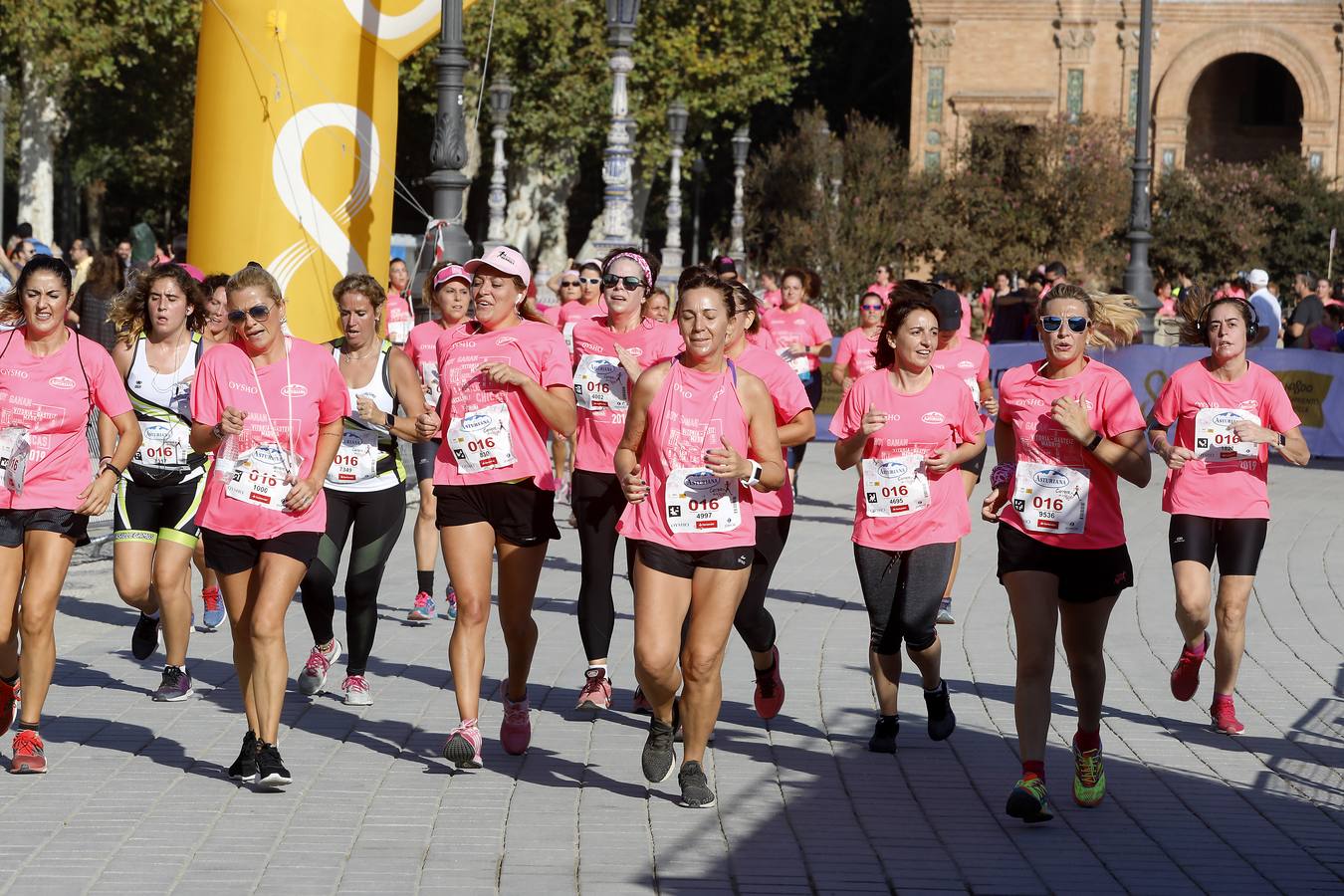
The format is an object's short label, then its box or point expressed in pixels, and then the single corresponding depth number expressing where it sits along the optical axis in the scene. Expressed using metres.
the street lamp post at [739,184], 42.99
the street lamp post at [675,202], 36.53
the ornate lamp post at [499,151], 35.12
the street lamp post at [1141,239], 25.66
